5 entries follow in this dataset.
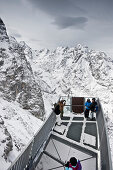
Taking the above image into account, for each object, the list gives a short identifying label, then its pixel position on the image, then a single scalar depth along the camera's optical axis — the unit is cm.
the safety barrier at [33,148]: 364
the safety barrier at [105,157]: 349
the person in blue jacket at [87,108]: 840
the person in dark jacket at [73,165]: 380
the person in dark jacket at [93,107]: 819
